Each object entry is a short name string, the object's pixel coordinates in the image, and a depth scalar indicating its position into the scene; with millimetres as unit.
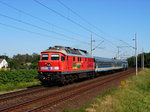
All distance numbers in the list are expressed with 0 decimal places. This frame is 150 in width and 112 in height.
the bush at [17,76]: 19953
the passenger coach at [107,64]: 30438
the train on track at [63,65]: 17766
